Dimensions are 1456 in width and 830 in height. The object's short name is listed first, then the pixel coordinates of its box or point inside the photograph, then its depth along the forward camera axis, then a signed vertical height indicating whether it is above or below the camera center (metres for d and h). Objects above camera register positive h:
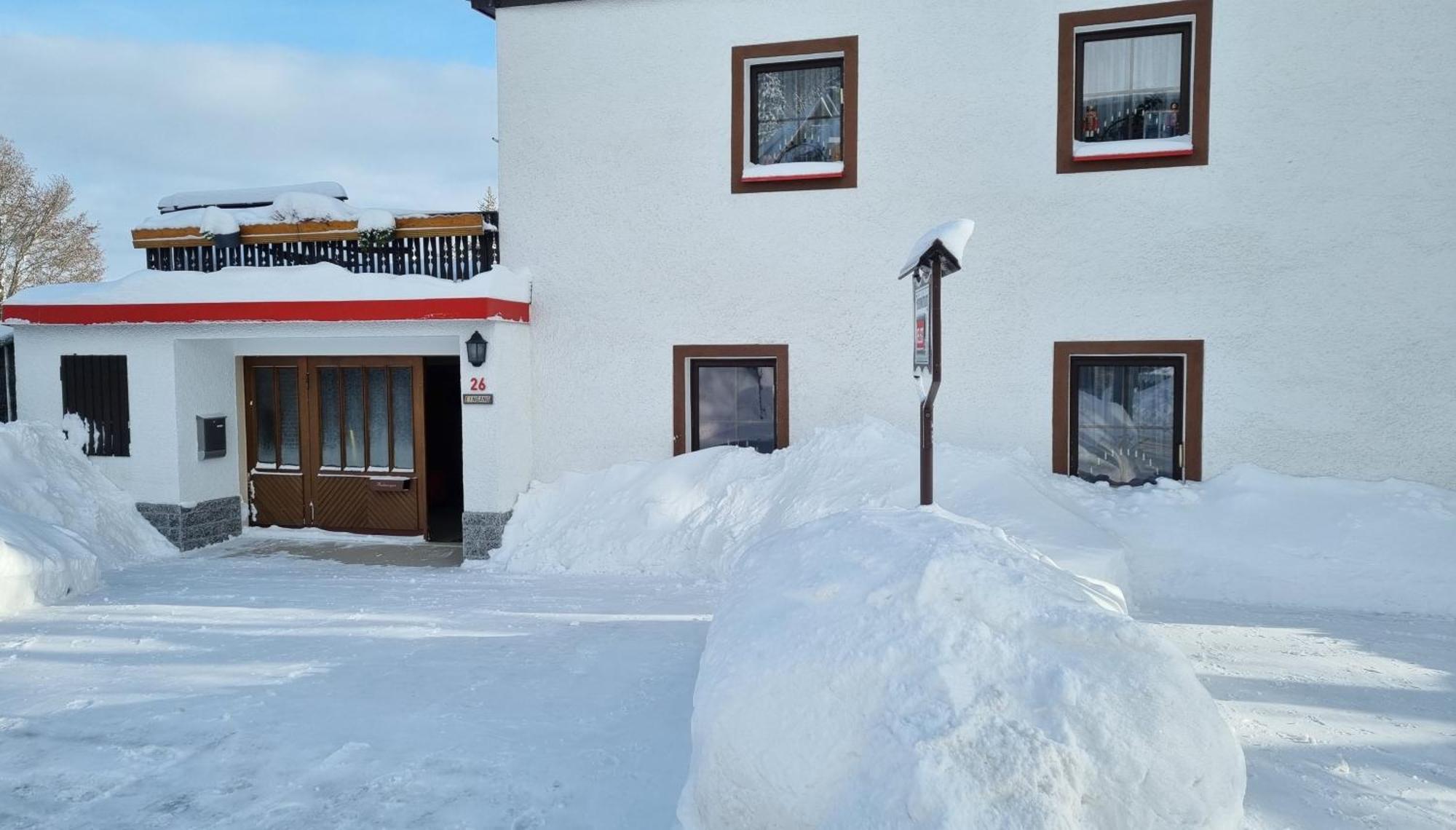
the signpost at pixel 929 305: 5.20 +0.44
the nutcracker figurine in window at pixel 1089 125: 8.34 +2.41
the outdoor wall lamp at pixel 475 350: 8.52 +0.27
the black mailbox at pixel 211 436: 9.60 -0.64
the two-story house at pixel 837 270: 7.59 +1.03
